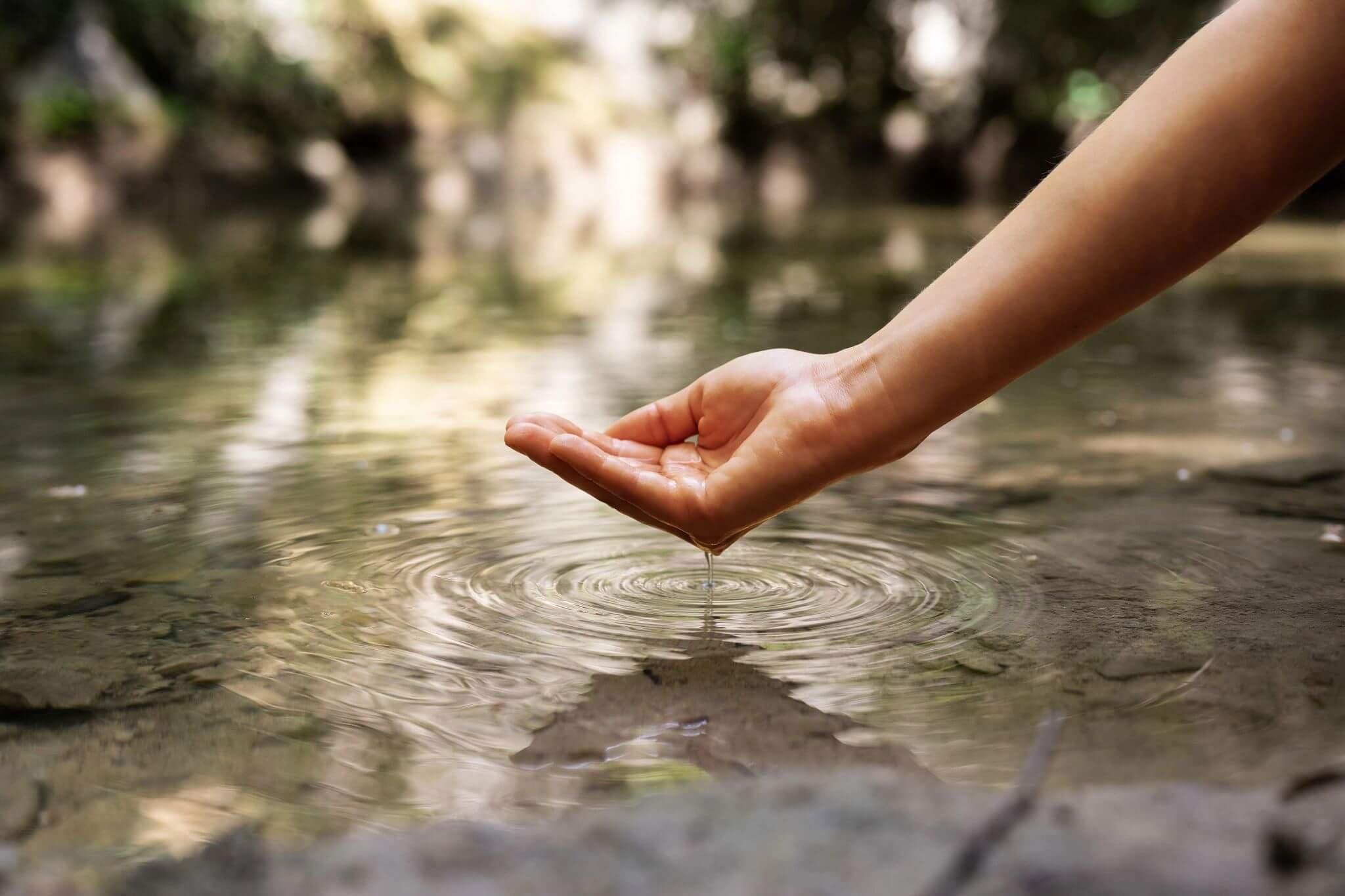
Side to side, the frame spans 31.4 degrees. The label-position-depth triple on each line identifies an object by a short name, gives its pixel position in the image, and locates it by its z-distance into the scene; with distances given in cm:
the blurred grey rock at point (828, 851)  78
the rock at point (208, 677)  100
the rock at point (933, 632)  105
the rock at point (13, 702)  97
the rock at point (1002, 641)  104
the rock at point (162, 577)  115
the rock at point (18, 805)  86
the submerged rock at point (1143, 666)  100
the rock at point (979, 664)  101
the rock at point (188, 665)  101
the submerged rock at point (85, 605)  110
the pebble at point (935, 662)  101
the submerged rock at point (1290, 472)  138
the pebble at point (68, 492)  136
